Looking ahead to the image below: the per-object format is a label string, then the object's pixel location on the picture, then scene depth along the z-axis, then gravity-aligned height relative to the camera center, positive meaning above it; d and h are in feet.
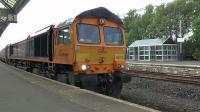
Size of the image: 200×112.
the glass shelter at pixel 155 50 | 89.21 +1.73
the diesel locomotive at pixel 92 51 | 22.90 +0.34
